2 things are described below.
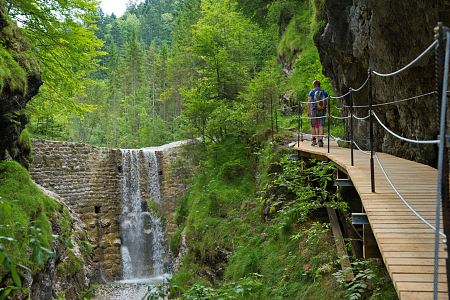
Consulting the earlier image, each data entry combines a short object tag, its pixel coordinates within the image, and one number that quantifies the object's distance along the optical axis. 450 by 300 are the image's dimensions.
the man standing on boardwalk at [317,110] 9.32
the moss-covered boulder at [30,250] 5.65
